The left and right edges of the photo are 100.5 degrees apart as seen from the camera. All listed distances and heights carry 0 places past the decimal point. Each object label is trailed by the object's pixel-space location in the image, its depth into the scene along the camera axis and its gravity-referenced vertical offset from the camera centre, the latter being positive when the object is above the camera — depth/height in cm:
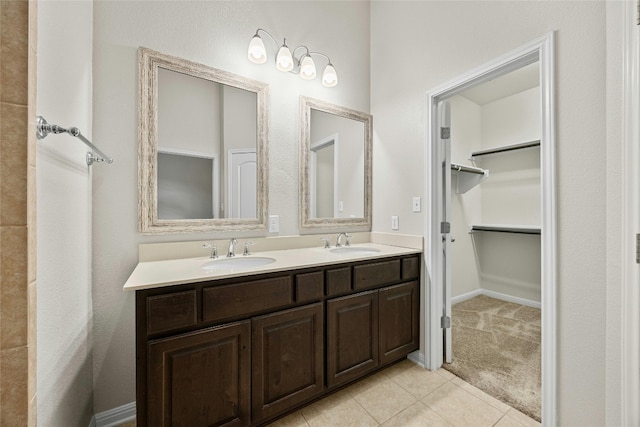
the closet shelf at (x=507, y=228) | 295 -18
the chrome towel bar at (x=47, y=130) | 80 +28
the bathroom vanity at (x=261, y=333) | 113 -62
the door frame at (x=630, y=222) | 98 -4
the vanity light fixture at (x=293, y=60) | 181 +114
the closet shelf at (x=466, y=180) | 330 +42
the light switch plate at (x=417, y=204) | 205 +7
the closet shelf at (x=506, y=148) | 293 +76
